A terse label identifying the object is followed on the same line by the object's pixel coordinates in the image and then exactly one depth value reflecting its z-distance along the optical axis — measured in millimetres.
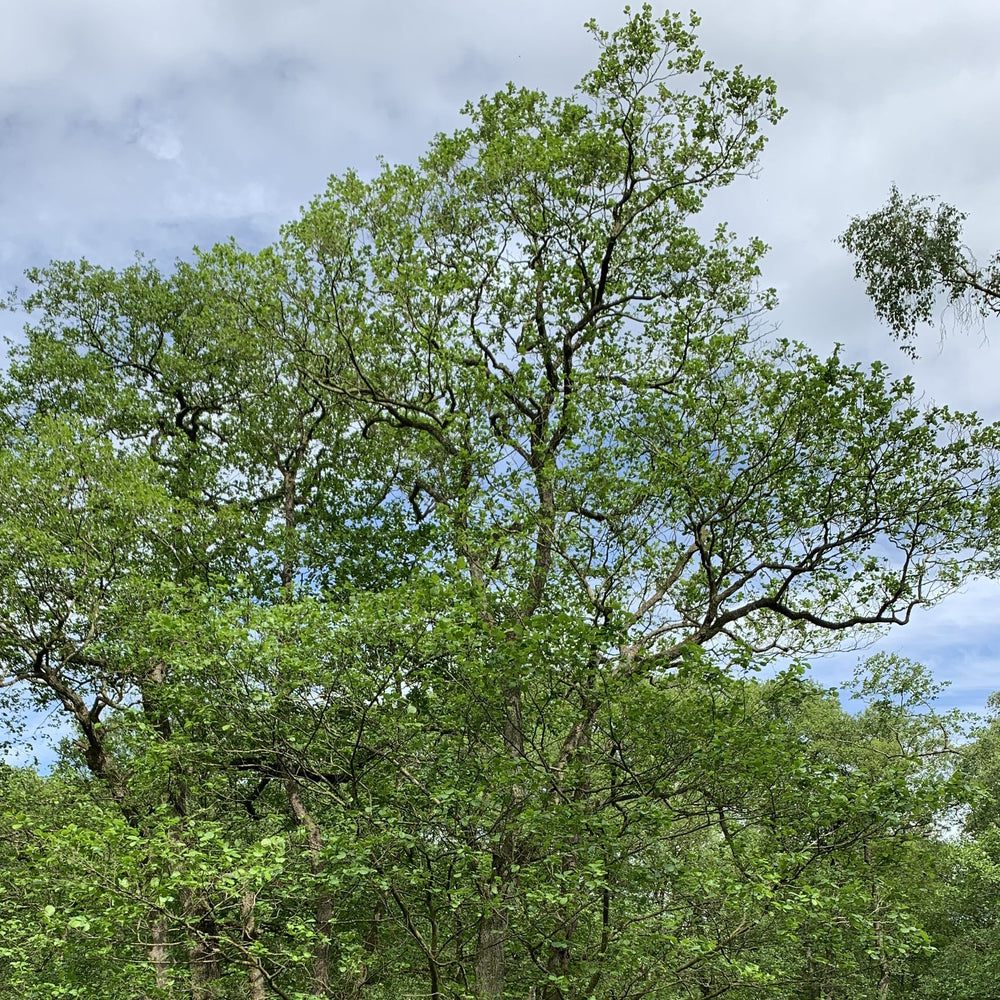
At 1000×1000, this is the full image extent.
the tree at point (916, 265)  15891
